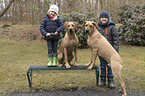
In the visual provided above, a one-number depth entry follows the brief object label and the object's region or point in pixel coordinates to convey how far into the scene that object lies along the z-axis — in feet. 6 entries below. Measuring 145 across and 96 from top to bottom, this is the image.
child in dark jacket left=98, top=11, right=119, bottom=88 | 14.99
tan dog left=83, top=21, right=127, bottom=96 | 12.87
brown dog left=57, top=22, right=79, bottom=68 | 14.11
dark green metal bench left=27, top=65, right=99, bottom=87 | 14.38
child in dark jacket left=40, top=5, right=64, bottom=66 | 15.16
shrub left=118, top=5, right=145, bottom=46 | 43.72
